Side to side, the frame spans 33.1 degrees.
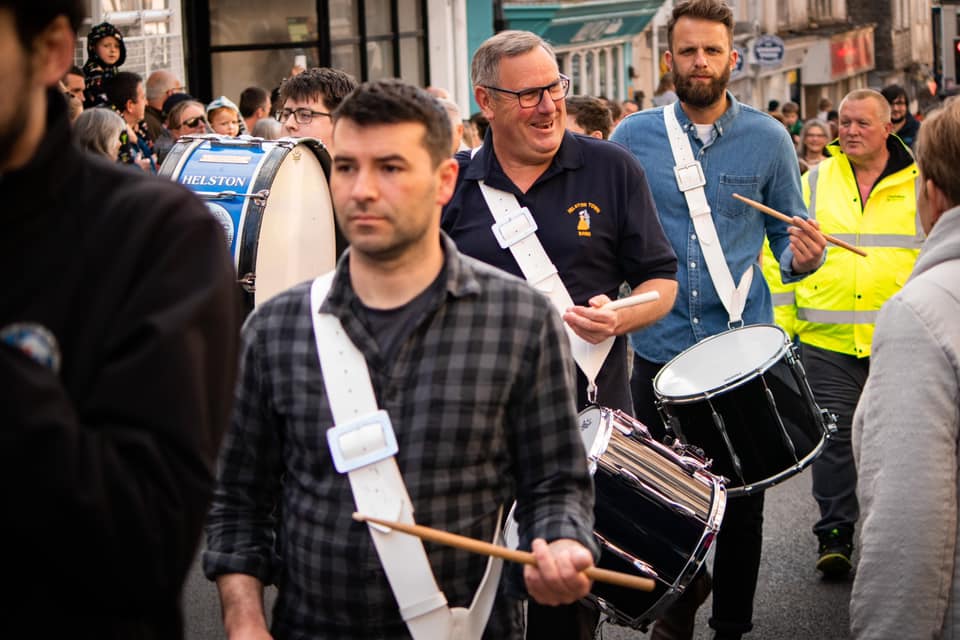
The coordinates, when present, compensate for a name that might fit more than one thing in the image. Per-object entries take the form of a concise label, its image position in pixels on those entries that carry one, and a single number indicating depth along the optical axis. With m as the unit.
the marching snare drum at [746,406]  4.81
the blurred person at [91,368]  1.74
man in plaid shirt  2.92
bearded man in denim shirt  5.41
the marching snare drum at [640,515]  4.12
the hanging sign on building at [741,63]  34.44
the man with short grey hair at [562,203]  4.56
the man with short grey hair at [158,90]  11.06
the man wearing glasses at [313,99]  6.38
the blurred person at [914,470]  3.12
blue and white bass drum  5.84
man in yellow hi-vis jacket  6.90
